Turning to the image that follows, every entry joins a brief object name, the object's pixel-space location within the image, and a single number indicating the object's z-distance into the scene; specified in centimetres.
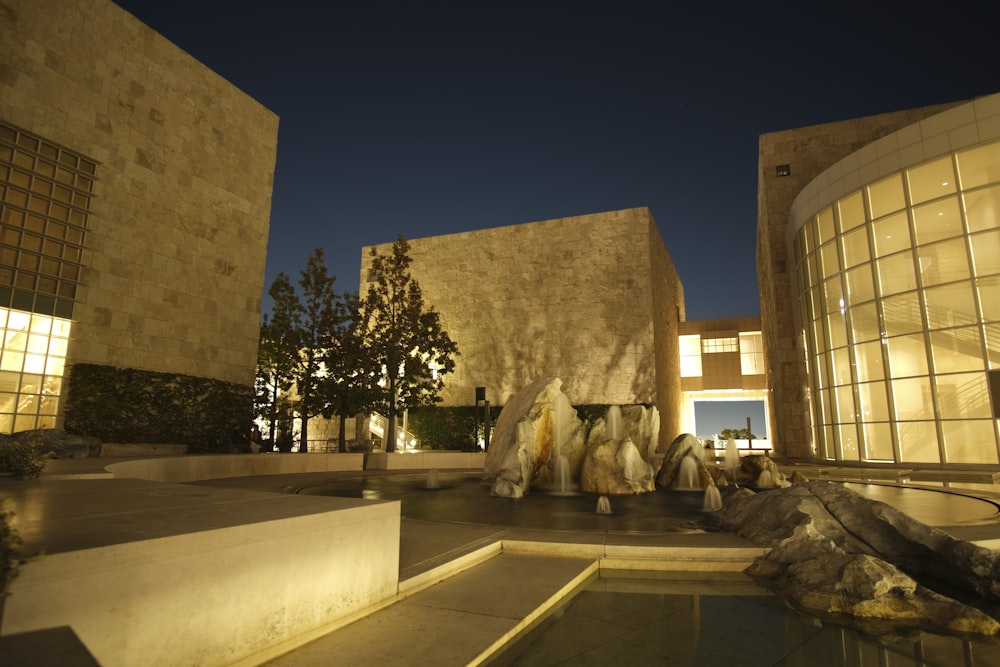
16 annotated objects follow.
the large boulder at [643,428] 1665
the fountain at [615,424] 1700
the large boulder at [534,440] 1223
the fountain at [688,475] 1341
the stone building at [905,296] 1574
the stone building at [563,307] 2812
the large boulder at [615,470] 1234
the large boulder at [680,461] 1353
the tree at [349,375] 2225
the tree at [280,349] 2191
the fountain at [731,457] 1689
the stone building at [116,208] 1341
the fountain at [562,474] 1312
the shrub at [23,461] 676
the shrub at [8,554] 211
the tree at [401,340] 2373
